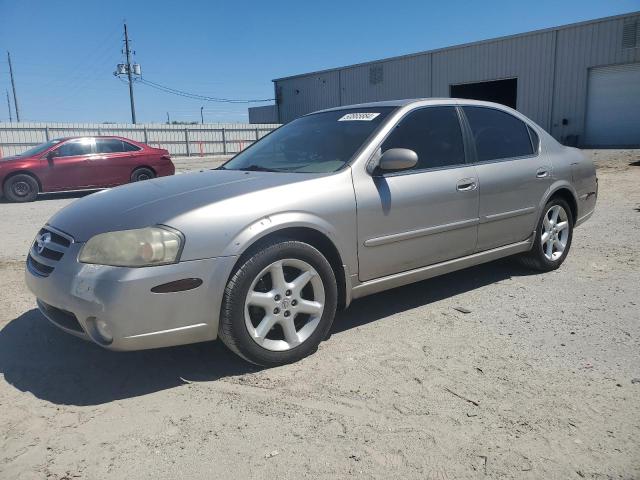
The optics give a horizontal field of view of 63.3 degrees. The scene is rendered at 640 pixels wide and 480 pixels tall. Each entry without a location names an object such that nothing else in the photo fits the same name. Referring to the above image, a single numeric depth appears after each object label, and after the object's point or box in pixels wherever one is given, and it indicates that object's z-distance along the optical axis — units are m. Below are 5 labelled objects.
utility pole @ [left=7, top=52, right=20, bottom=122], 57.22
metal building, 24.34
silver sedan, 2.72
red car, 11.66
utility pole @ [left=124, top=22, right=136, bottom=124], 41.12
